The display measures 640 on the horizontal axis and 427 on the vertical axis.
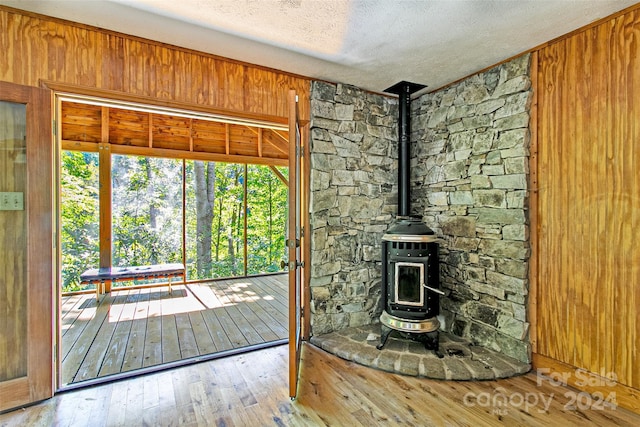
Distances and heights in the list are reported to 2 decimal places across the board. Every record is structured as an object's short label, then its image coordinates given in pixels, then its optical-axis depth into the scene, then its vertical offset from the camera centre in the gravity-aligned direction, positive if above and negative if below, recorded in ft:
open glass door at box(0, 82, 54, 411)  6.56 -0.78
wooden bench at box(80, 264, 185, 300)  14.89 -3.28
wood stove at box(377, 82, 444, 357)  8.57 -2.13
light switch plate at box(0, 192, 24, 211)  6.52 +0.22
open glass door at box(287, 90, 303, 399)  6.64 -0.75
